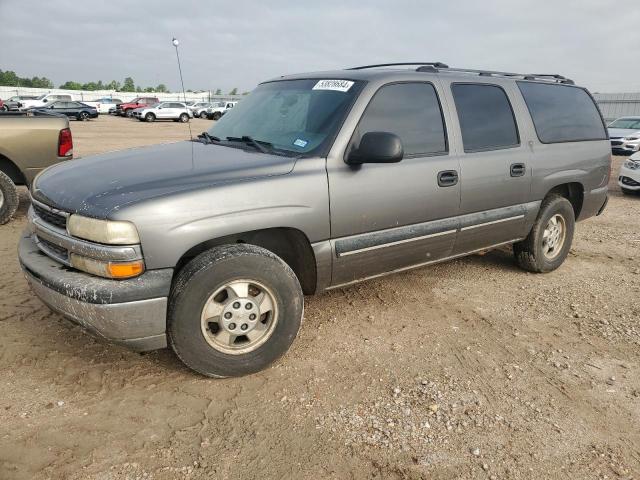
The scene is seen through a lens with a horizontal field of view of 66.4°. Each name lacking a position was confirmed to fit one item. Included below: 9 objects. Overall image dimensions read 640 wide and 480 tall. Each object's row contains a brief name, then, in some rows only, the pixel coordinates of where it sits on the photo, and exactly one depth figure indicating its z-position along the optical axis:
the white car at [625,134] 15.23
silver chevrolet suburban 2.54
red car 40.78
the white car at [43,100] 33.81
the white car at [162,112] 35.34
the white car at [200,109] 42.12
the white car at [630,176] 9.44
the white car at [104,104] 43.34
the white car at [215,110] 41.12
